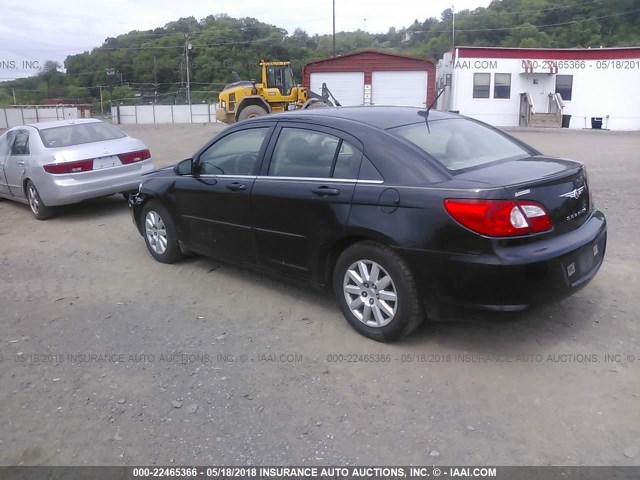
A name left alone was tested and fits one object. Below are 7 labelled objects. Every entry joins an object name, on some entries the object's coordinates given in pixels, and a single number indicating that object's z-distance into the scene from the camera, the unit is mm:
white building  31484
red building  35281
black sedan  3500
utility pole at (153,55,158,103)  76412
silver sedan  8156
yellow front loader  24922
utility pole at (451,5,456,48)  74200
